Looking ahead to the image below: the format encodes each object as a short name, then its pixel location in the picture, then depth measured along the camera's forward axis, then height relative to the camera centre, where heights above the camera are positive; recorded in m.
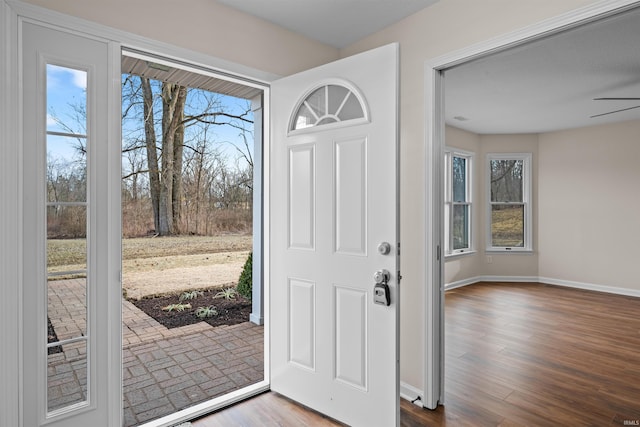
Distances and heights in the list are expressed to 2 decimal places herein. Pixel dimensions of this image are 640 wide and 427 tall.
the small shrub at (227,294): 5.79 -1.29
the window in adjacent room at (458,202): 6.41 +0.22
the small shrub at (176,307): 5.22 -1.35
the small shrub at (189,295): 5.62 -1.27
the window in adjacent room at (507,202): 7.03 +0.23
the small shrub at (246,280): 4.85 -0.90
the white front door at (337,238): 1.99 -0.15
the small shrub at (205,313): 4.93 -1.36
